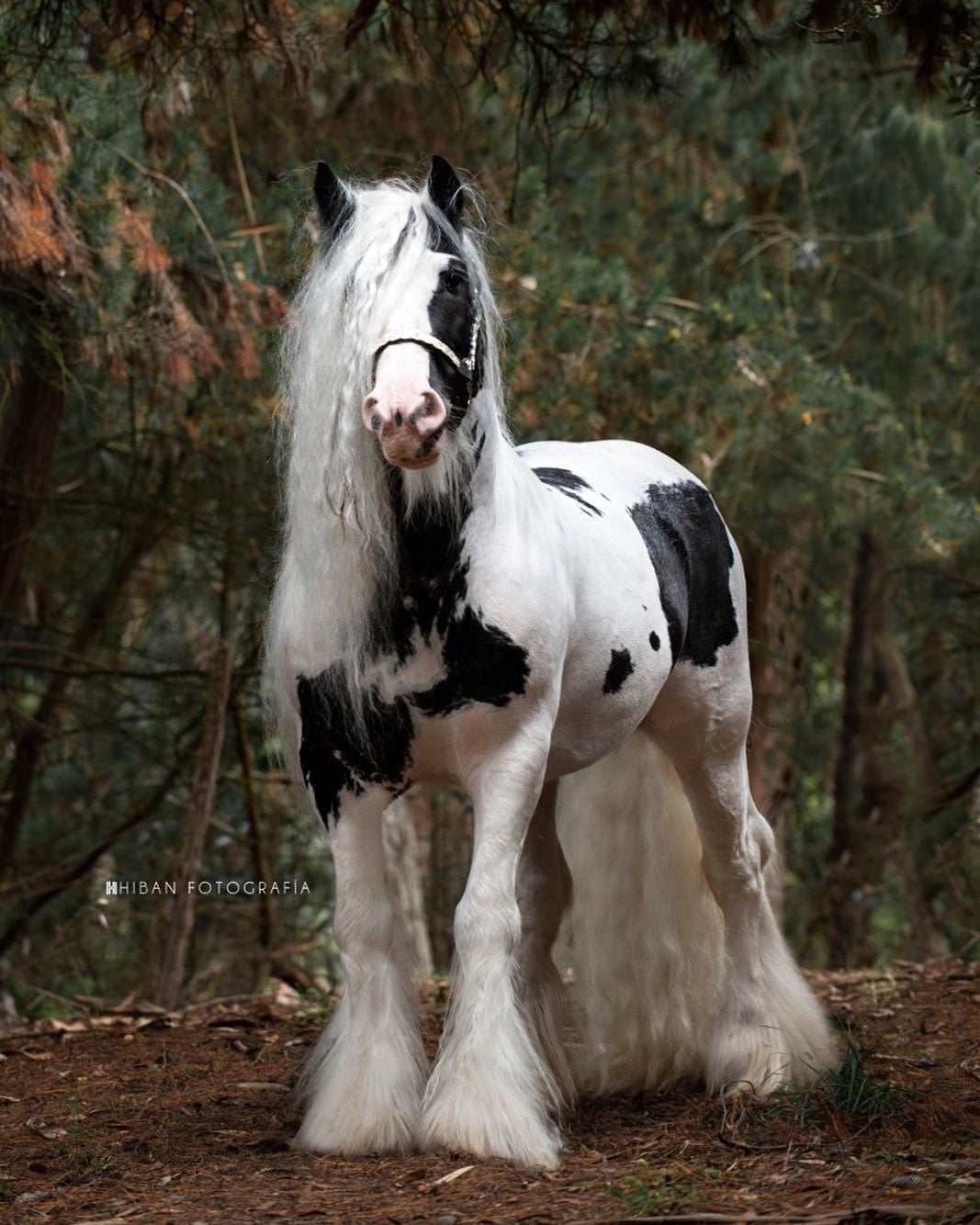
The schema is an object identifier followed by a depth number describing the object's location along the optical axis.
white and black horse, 7.73
